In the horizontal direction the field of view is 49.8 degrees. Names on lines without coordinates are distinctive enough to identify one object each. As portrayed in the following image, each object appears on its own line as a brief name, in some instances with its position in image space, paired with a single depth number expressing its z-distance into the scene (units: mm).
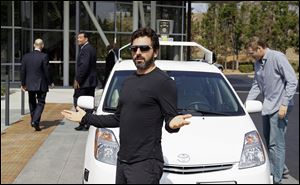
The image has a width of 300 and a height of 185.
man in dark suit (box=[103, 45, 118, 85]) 8448
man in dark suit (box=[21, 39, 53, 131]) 5821
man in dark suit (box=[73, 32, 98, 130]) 5856
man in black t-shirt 2127
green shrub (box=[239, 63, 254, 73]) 26299
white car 2733
